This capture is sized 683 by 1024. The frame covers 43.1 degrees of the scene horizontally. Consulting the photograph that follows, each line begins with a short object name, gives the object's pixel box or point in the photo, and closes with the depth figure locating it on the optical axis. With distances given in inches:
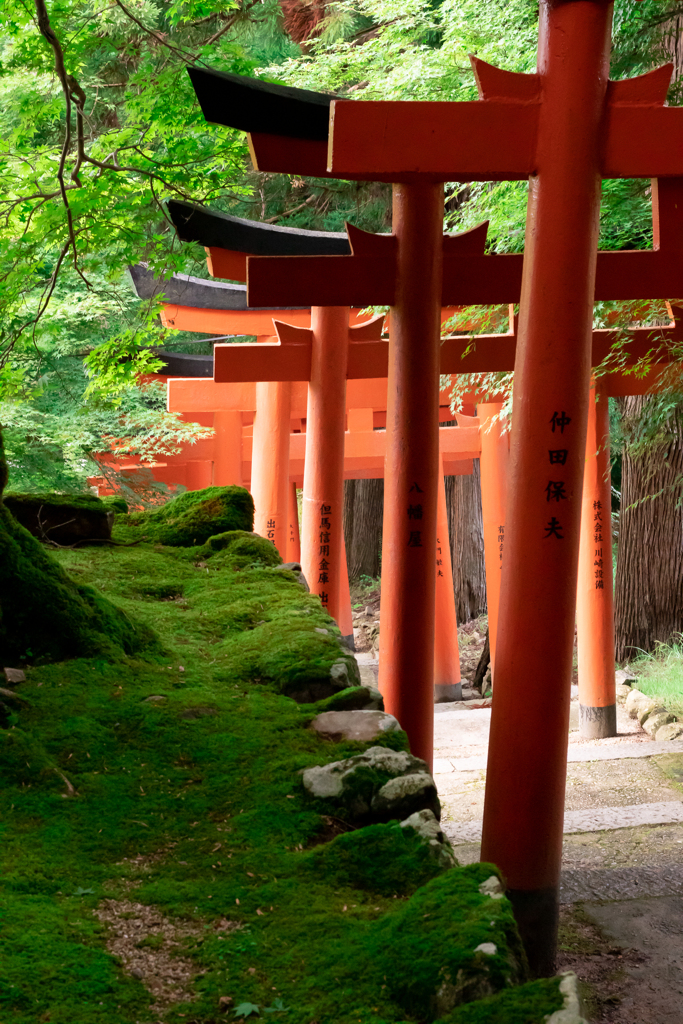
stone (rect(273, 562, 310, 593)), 203.3
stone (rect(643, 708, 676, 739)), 344.8
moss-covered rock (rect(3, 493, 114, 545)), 210.8
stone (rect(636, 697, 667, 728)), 356.0
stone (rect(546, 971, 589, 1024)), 75.4
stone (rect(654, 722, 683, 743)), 329.4
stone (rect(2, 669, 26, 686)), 128.8
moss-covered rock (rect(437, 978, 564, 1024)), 77.0
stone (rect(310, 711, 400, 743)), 125.6
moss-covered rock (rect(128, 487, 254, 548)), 229.1
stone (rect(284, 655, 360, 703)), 140.9
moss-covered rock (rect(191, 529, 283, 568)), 210.8
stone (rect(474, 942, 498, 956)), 83.2
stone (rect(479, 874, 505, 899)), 92.5
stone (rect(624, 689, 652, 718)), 370.9
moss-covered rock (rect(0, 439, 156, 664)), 138.7
